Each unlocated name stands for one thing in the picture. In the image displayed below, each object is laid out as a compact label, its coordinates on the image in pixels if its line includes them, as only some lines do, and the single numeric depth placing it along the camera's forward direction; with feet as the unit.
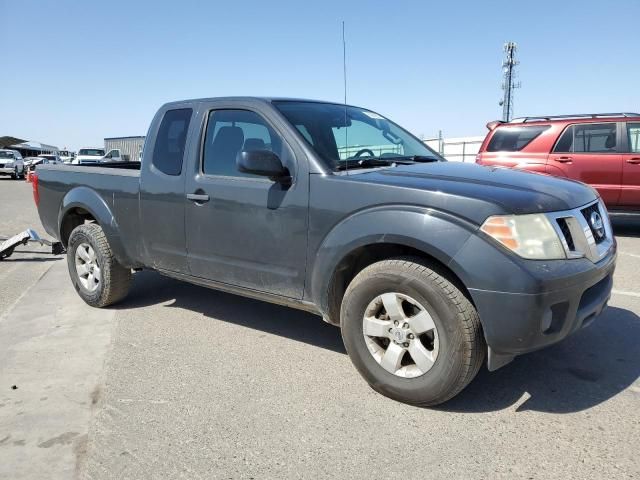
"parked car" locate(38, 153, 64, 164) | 139.99
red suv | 28.07
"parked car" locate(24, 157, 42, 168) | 123.81
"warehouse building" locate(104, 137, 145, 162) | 108.37
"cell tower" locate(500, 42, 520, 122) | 132.36
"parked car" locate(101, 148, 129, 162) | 97.52
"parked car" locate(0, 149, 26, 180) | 110.11
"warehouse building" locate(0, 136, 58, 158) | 245.39
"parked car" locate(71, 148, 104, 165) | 117.50
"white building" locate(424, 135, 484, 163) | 73.36
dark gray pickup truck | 8.93
